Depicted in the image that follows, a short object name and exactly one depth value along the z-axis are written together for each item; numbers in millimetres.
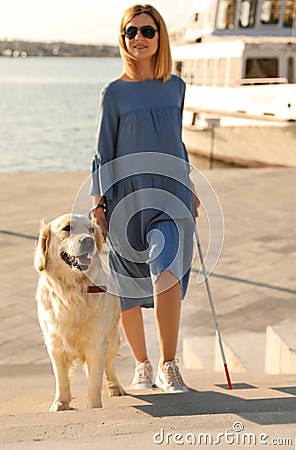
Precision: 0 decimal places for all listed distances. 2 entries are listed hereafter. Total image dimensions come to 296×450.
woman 6348
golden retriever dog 5824
